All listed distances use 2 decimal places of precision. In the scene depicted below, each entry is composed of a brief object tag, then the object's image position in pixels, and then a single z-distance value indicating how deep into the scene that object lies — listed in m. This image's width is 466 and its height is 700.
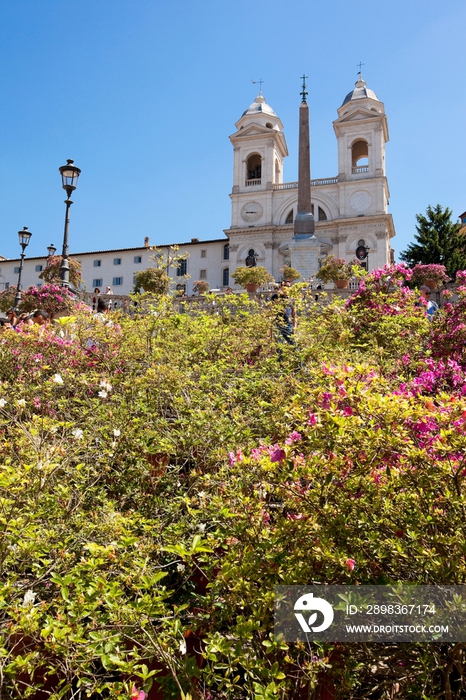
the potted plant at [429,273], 23.20
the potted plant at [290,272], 29.22
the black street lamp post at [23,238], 20.61
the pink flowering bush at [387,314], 6.05
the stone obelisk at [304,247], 30.12
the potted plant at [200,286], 41.03
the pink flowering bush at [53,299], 12.63
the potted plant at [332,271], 29.23
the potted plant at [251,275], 34.66
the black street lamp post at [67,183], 13.03
